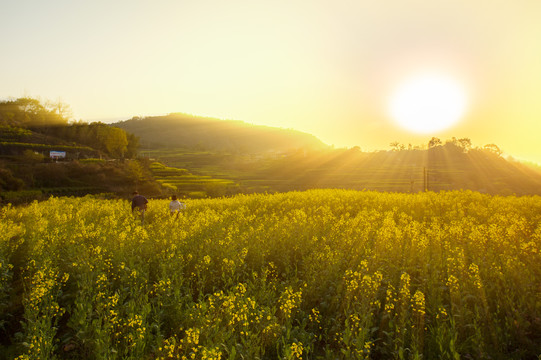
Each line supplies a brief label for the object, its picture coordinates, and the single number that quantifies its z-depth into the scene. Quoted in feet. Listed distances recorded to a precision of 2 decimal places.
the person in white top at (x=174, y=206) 58.09
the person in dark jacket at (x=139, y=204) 59.52
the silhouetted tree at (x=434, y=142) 378.36
